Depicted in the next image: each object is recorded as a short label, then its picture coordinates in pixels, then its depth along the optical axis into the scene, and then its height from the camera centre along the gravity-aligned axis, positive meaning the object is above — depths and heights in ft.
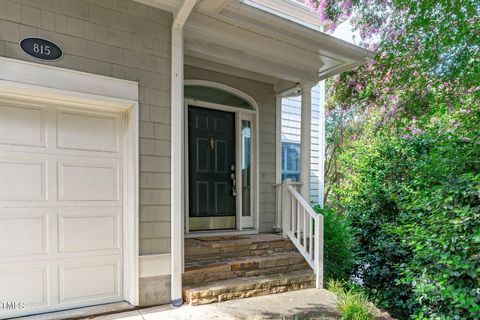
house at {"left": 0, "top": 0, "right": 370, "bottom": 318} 8.66 +0.17
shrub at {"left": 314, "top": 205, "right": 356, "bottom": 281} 14.64 -4.53
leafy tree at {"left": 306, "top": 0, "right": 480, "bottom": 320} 8.82 -0.03
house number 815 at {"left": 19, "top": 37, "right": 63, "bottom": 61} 8.32 +2.74
